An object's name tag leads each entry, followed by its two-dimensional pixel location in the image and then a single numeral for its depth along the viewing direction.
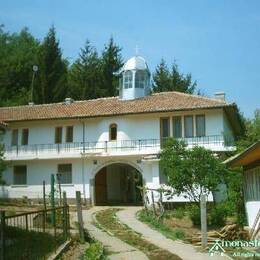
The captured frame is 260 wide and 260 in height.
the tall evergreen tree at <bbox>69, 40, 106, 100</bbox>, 50.12
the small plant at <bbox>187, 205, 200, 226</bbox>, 21.62
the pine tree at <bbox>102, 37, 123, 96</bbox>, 50.66
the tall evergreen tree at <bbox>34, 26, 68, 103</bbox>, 48.56
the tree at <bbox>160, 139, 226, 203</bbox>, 21.59
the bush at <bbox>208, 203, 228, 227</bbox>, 20.88
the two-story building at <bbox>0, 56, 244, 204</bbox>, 31.39
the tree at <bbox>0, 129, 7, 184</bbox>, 30.52
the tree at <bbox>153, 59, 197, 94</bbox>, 53.03
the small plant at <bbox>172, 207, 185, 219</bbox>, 24.38
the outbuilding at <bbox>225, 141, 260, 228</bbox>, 16.28
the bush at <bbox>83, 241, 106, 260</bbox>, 12.64
